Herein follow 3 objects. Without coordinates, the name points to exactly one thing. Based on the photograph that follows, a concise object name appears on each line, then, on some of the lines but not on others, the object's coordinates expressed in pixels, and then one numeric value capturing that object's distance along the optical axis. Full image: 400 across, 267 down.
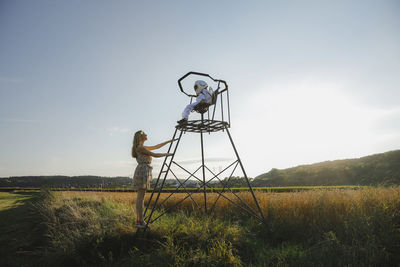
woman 4.24
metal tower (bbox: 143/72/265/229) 4.52
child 4.24
